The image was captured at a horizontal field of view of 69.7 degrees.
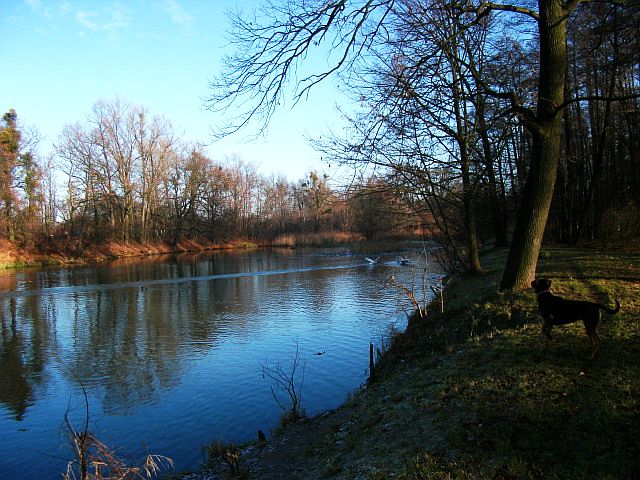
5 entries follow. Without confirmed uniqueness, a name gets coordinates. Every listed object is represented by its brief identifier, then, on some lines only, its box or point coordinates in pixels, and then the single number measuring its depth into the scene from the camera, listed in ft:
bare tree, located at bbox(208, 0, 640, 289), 26.45
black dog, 17.97
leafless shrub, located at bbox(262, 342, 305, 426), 27.20
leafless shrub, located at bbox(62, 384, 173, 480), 15.56
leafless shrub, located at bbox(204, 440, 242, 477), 20.47
